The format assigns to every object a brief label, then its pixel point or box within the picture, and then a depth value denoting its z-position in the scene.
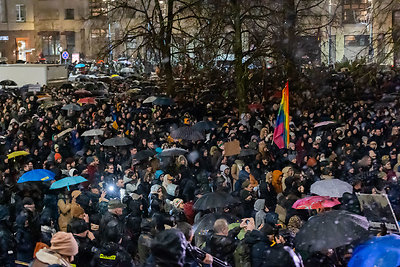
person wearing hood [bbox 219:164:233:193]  12.88
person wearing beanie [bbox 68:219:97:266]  8.20
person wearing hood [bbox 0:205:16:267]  8.73
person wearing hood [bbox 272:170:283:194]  12.45
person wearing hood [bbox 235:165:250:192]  12.54
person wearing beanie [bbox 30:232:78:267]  5.99
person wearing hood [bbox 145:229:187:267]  5.80
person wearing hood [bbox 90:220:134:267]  7.68
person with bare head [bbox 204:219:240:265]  7.64
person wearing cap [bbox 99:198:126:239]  8.52
